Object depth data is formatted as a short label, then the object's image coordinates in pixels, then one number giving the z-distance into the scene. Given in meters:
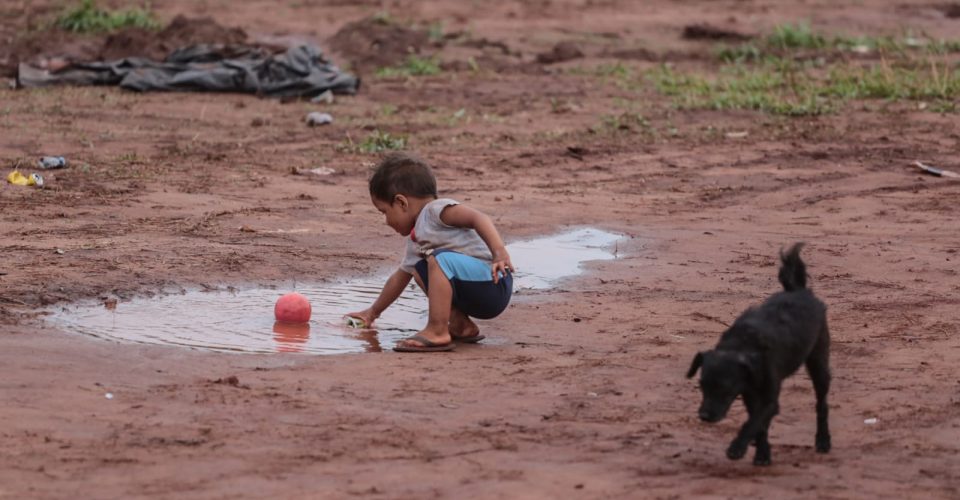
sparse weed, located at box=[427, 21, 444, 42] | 18.33
